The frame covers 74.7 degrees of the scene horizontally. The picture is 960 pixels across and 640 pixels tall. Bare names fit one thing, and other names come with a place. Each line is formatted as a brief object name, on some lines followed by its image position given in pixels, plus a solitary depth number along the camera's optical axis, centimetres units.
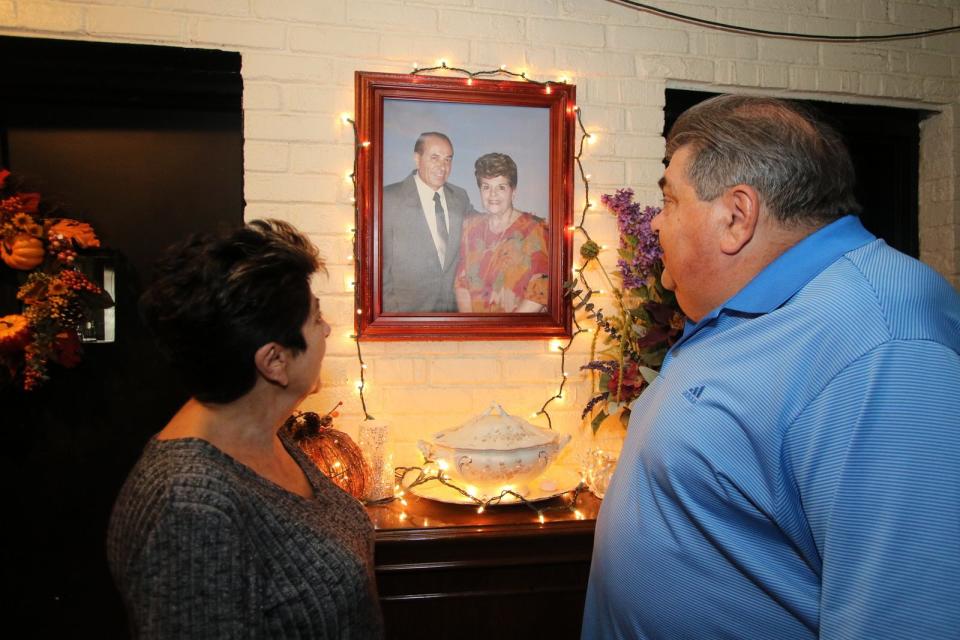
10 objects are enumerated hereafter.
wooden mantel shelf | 154
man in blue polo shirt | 73
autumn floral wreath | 170
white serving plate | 166
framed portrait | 187
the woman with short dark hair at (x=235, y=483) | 91
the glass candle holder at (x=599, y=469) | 176
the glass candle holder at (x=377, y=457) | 171
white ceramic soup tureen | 162
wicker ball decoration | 162
